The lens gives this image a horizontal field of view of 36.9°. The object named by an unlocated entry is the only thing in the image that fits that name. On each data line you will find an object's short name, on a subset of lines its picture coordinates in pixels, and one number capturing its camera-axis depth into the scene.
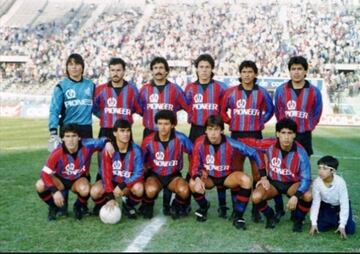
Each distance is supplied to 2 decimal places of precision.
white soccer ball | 4.80
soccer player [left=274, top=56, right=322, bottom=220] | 5.44
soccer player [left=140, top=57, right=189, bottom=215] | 5.71
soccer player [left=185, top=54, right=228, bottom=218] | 5.72
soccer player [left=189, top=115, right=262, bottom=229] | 4.99
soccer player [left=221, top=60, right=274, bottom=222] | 5.61
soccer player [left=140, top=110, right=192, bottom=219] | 5.13
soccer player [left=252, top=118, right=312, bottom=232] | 4.78
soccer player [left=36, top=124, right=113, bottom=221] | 5.00
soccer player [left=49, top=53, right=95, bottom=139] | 5.57
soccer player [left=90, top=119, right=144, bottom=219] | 5.04
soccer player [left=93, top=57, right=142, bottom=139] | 5.71
